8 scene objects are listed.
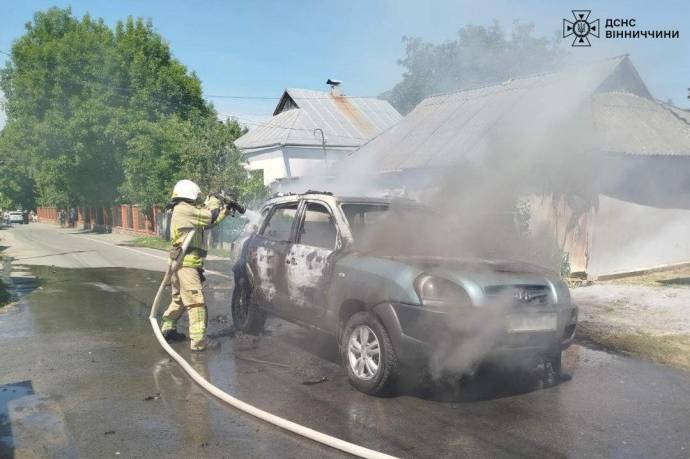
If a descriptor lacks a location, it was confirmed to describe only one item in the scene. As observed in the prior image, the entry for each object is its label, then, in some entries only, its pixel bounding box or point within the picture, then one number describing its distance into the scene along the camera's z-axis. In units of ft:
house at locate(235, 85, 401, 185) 102.58
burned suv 14.17
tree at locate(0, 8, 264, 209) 93.81
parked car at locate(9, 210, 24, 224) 200.63
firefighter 20.15
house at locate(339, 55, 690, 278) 38.78
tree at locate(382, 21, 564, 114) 83.87
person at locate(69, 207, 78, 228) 163.22
